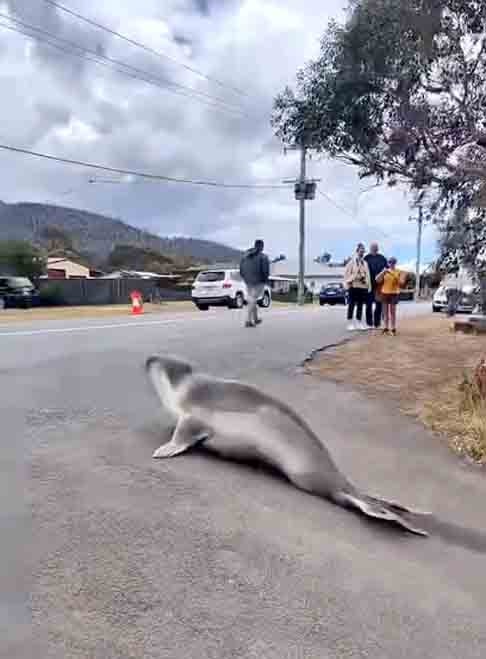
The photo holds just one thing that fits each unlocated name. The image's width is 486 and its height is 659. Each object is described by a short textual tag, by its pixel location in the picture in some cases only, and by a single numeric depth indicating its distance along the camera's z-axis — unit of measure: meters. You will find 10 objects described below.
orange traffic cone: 20.16
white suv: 22.53
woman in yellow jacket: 11.01
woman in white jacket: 11.38
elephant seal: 3.89
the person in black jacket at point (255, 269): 11.84
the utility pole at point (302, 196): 32.76
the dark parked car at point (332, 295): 33.27
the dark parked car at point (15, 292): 27.36
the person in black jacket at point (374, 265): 11.52
